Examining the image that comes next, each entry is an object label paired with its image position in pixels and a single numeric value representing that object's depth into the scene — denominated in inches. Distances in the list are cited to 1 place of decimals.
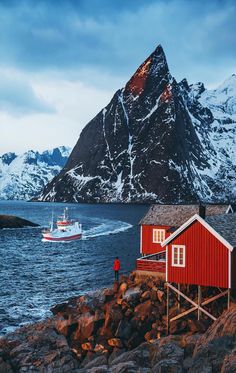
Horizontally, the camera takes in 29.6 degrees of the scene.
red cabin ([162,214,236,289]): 1105.4
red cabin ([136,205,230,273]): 1657.2
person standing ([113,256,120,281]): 1574.8
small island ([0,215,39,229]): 4968.5
